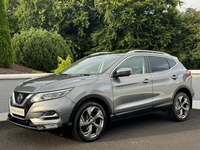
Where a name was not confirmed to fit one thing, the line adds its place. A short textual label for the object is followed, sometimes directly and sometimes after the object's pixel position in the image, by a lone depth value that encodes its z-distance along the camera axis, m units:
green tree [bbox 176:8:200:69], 24.19
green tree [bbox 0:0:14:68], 10.37
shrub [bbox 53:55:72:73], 11.18
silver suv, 4.36
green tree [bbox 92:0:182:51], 24.09
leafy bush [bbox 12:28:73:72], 13.94
